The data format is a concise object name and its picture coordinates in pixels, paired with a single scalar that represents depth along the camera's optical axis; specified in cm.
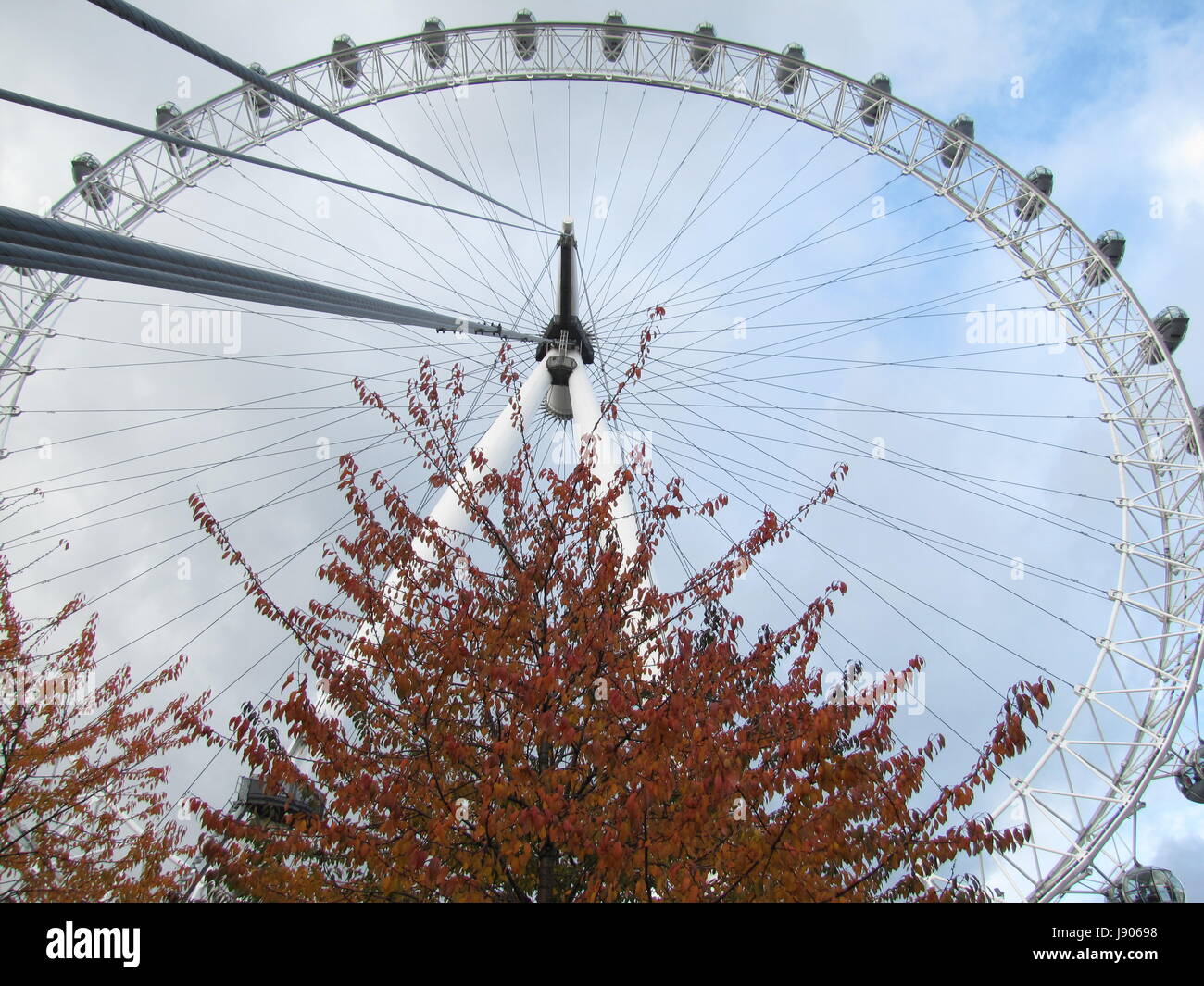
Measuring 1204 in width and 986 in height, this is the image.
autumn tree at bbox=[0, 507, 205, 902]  1084
